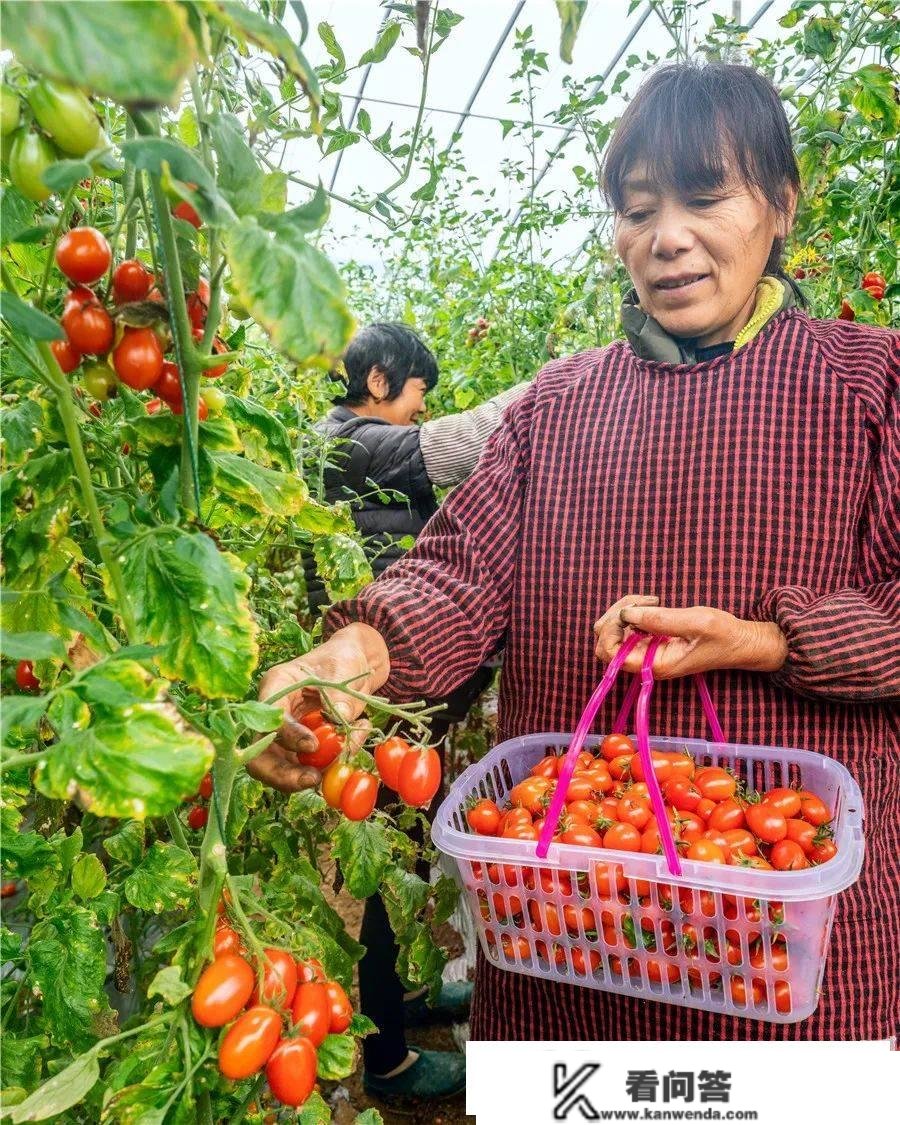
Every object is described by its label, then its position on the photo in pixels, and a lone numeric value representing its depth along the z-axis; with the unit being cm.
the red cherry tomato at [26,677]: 84
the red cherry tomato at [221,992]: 62
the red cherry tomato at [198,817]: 107
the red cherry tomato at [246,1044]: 62
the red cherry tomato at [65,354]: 63
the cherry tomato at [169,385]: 64
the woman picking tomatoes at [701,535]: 108
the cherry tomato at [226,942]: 65
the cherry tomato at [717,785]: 100
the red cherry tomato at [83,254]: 58
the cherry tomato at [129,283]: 63
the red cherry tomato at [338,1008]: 72
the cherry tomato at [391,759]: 85
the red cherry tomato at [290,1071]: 64
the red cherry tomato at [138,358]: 60
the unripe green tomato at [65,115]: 42
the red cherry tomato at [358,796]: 83
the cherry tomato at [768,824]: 94
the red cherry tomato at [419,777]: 82
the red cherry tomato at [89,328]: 61
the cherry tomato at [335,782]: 85
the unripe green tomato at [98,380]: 64
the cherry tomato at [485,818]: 98
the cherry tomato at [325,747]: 85
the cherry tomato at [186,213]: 57
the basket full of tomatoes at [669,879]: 83
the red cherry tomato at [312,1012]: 68
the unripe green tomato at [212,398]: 72
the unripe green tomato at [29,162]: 44
